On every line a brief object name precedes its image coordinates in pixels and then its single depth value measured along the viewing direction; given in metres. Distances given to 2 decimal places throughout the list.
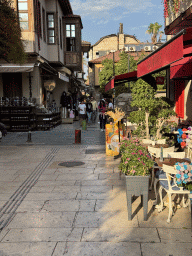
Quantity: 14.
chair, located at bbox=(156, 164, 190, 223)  4.81
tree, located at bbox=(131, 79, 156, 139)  8.45
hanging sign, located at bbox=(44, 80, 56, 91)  20.16
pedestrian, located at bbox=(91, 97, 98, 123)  23.01
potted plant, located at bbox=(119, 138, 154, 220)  4.94
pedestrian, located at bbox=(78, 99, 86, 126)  20.59
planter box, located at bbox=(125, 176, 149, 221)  4.93
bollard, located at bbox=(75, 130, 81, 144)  13.05
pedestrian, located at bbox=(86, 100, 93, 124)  22.25
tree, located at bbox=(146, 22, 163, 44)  65.19
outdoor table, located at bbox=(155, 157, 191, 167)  5.56
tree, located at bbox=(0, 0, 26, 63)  11.16
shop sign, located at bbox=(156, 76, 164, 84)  12.17
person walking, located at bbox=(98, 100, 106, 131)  17.87
